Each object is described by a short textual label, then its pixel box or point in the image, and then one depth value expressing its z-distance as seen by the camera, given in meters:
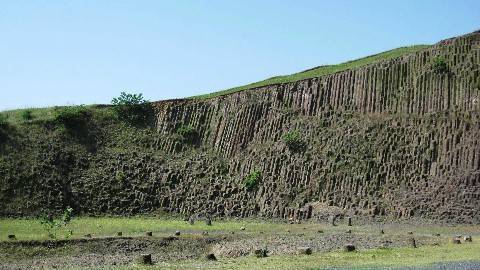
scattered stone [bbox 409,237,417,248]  29.22
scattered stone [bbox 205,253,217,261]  25.89
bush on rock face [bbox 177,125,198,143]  61.88
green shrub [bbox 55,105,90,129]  62.22
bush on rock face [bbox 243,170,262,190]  54.34
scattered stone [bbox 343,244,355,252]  26.92
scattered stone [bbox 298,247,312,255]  26.31
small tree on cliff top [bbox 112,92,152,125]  64.94
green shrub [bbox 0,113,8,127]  59.81
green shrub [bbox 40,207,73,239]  35.22
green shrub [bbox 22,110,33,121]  62.63
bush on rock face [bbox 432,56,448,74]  52.25
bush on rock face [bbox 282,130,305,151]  55.08
